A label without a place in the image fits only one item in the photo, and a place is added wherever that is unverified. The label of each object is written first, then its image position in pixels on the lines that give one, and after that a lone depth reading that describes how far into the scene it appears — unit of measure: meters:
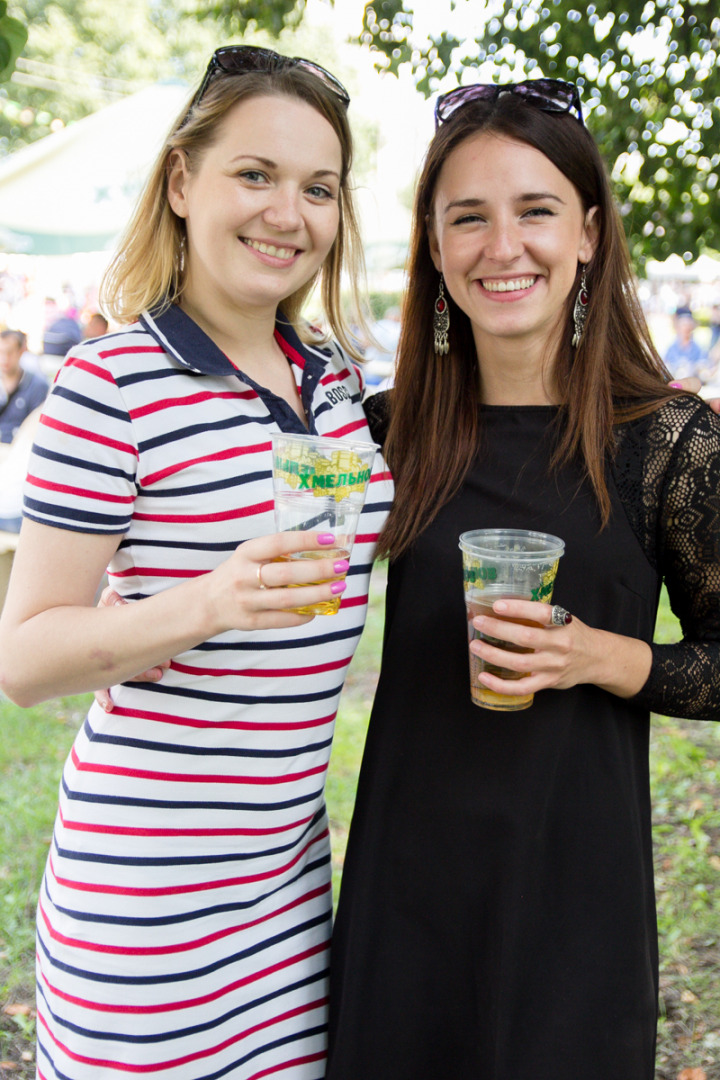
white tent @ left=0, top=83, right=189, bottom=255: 9.08
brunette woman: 1.77
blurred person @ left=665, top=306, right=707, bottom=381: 13.99
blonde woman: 1.54
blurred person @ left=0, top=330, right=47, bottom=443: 8.30
